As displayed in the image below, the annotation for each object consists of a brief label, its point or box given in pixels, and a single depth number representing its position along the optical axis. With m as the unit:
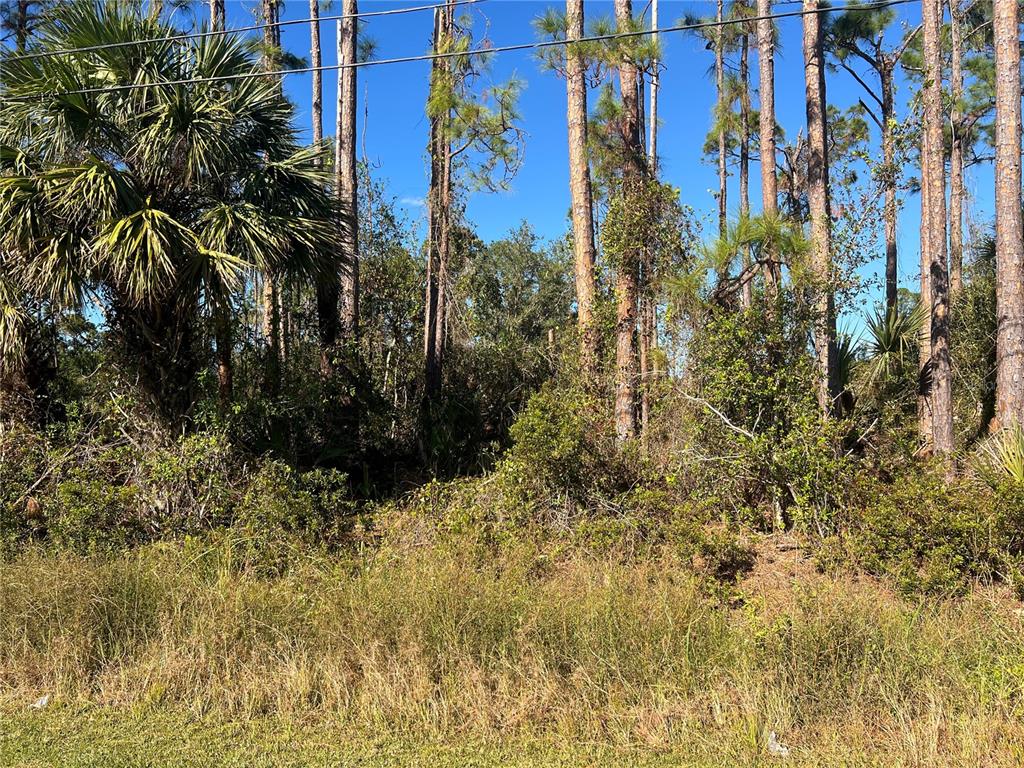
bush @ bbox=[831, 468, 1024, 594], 6.00
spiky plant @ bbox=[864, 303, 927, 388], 10.94
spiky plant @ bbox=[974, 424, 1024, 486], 6.58
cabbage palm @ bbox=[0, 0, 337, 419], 6.93
